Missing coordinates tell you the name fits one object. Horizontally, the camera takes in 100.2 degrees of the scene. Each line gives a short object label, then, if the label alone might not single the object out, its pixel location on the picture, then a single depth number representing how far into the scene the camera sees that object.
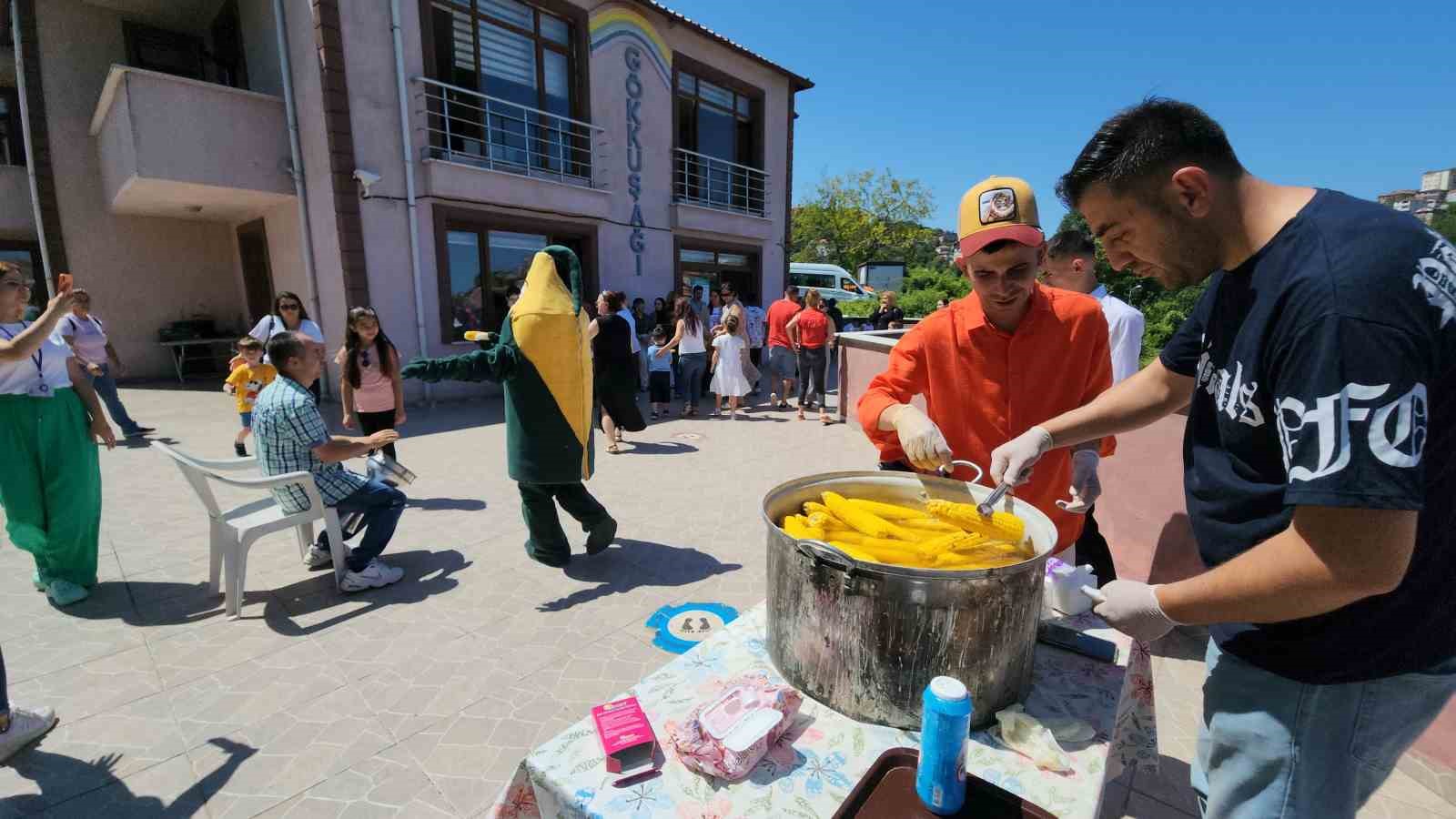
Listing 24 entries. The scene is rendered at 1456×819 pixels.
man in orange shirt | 1.96
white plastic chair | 3.48
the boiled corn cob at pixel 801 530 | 1.42
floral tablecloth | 1.15
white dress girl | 9.52
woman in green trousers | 3.41
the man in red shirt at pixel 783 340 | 9.96
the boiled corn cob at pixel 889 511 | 1.57
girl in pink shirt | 5.16
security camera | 8.91
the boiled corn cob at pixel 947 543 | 1.36
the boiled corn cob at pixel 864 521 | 1.45
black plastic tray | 1.08
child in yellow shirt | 6.33
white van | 24.50
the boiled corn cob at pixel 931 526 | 1.51
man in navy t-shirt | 0.90
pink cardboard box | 1.21
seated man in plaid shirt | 3.59
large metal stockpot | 1.19
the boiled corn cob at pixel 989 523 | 1.49
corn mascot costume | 3.60
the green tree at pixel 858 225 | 40.78
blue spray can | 1.04
